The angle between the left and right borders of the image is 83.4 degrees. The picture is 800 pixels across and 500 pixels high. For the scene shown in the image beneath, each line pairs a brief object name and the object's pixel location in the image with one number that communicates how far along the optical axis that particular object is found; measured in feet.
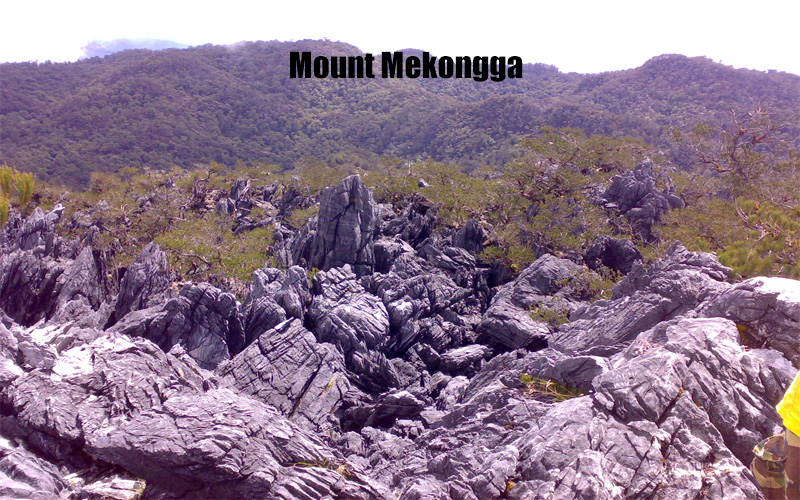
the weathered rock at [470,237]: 82.58
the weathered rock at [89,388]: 24.48
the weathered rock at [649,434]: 18.52
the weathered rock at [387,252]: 75.00
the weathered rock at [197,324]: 51.06
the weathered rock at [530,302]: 52.06
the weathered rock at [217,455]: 21.93
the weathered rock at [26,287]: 72.64
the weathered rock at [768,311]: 23.08
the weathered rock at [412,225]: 86.28
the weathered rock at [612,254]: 68.44
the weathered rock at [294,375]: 43.14
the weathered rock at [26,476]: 19.58
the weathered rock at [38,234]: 91.26
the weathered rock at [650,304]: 32.73
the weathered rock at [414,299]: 57.72
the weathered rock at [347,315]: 52.34
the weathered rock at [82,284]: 72.23
